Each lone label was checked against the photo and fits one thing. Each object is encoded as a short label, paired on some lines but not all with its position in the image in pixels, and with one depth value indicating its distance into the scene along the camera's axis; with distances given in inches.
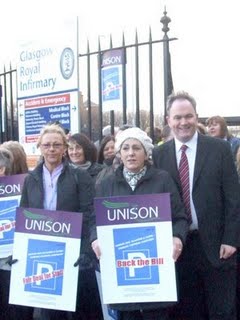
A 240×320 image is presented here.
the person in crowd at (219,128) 202.4
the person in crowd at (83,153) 159.5
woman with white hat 114.4
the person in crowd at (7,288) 143.4
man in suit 117.2
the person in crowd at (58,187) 130.3
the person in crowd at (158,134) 234.6
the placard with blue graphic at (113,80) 190.4
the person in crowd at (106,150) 171.9
